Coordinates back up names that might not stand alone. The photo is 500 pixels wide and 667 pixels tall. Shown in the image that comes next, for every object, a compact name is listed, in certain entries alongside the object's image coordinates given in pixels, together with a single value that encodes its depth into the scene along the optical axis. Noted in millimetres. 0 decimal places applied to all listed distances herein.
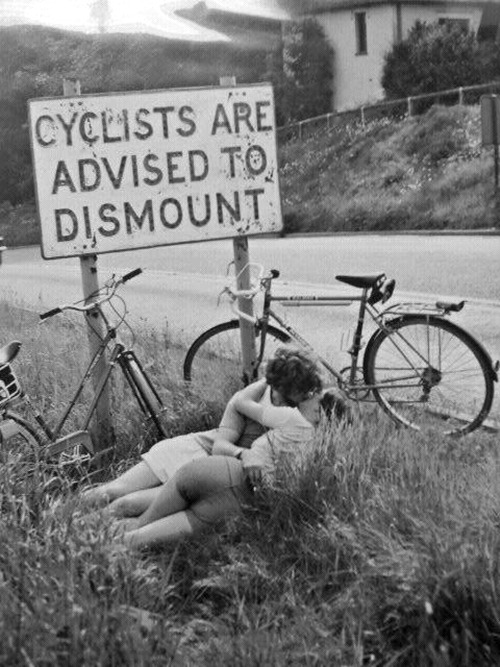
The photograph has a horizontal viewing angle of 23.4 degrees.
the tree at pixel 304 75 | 45375
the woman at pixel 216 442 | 5027
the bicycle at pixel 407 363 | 6379
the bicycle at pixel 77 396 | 5480
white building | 45000
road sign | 6016
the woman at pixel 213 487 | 4613
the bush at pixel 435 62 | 38375
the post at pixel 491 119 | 23391
